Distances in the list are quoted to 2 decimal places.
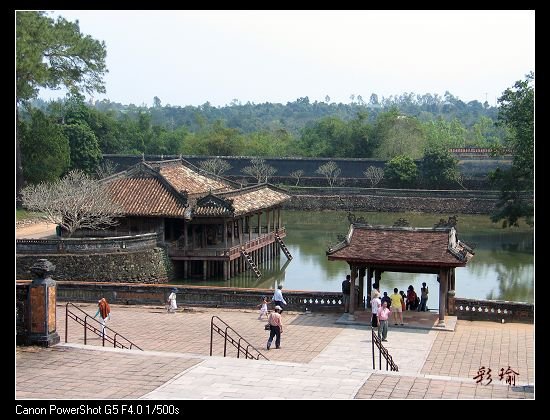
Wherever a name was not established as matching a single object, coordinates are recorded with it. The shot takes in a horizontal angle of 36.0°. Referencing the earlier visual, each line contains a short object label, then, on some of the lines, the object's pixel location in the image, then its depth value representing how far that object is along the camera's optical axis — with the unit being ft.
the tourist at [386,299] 73.72
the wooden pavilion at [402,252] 74.18
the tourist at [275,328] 62.90
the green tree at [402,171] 230.68
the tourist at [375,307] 67.46
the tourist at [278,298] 76.89
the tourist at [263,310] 77.50
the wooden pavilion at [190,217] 121.70
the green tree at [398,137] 258.78
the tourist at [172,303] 81.10
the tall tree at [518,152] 151.53
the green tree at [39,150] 170.50
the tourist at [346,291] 78.54
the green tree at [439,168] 227.61
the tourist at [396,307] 72.38
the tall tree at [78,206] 119.75
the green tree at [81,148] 227.61
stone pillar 56.54
